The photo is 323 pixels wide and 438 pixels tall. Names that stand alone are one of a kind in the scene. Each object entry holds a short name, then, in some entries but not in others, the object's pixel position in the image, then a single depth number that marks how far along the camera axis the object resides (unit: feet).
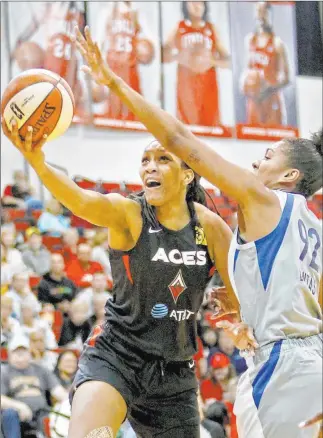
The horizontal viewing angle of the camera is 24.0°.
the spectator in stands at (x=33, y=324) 31.89
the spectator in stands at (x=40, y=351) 30.58
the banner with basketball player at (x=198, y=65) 46.29
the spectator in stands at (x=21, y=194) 39.88
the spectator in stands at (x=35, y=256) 36.35
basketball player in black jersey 13.38
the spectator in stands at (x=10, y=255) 35.12
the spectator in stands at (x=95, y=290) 34.81
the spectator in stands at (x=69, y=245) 38.99
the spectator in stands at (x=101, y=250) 39.52
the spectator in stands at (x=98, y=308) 33.86
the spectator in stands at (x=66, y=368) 29.12
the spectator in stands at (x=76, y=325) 33.06
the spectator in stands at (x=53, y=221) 39.22
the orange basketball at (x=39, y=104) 13.44
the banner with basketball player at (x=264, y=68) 48.14
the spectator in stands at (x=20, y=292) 32.89
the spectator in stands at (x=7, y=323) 30.50
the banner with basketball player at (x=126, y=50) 44.16
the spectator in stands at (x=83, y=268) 37.36
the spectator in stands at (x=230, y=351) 34.06
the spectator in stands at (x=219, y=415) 28.14
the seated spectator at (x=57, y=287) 34.40
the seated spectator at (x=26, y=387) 25.95
